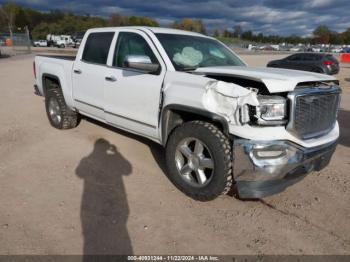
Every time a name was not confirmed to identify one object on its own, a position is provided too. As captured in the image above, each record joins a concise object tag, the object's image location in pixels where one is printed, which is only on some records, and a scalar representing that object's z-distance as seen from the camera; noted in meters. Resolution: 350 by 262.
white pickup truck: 3.08
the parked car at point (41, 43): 61.59
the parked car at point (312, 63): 16.94
